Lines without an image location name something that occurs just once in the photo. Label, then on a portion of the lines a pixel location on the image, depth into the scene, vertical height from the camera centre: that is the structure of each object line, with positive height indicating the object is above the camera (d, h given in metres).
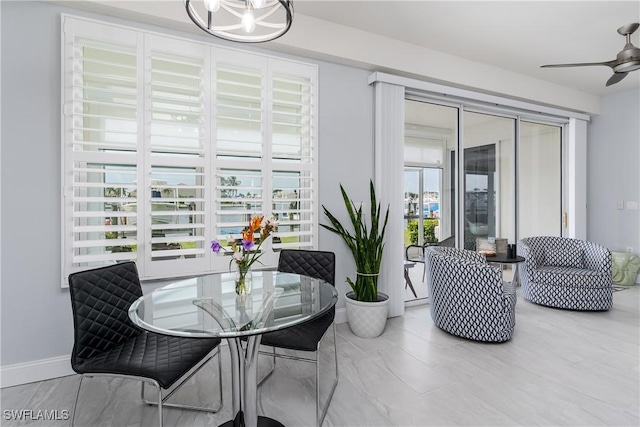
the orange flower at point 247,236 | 1.78 -0.13
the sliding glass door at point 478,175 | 4.07 +0.49
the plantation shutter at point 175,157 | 2.63 +0.44
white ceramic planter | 3.04 -0.97
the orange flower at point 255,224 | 1.82 -0.07
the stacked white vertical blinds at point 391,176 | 3.55 +0.38
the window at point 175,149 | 2.43 +0.51
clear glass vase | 1.87 -0.42
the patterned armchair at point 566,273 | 3.68 -0.70
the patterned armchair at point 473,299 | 2.88 -0.78
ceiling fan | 2.79 +1.30
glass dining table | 1.45 -0.50
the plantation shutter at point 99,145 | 2.38 +0.48
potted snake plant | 3.06 -0.59
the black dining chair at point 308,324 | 1.91 -0.73
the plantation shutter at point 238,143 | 2.88 +0.60
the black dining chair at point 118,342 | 1.60 -0.74
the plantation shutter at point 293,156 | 3.13 +0.53
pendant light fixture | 1.50 +0.92
